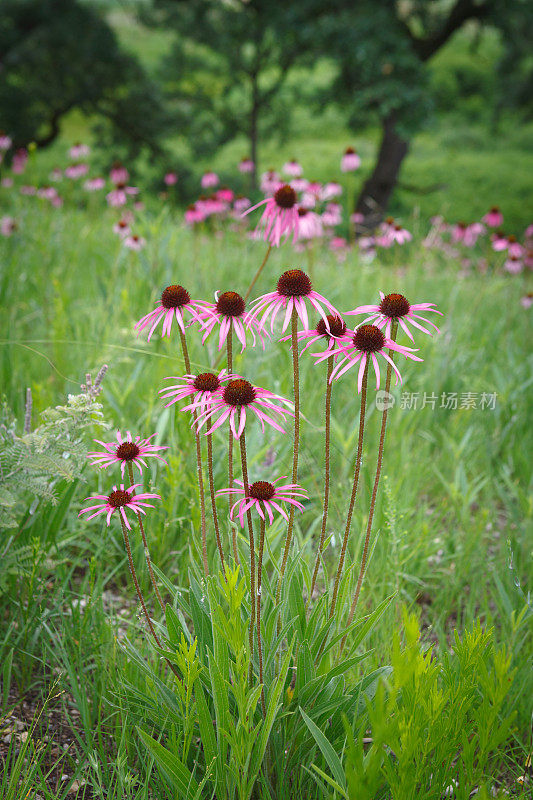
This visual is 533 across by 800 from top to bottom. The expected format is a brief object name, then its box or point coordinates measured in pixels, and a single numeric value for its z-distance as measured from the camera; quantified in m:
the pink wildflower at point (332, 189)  5.15
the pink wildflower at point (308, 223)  2.86
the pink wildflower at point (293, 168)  5.34
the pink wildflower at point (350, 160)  4.51
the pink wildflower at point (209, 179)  5.47
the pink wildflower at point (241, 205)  5.65
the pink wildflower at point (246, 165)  6.27
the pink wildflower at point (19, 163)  6.13
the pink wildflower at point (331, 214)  5.18
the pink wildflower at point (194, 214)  4.18
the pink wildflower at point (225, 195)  4.90
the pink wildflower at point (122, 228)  4.01
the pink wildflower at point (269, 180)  4.90
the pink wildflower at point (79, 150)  6.23
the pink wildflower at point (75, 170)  5.68
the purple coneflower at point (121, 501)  1.08
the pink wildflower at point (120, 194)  4.32
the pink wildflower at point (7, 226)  4.21
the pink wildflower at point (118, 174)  5.63
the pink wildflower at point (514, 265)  4.73
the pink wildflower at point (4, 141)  5.18
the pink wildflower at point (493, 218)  4.89
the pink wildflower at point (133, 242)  3.64
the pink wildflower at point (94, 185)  5.54
